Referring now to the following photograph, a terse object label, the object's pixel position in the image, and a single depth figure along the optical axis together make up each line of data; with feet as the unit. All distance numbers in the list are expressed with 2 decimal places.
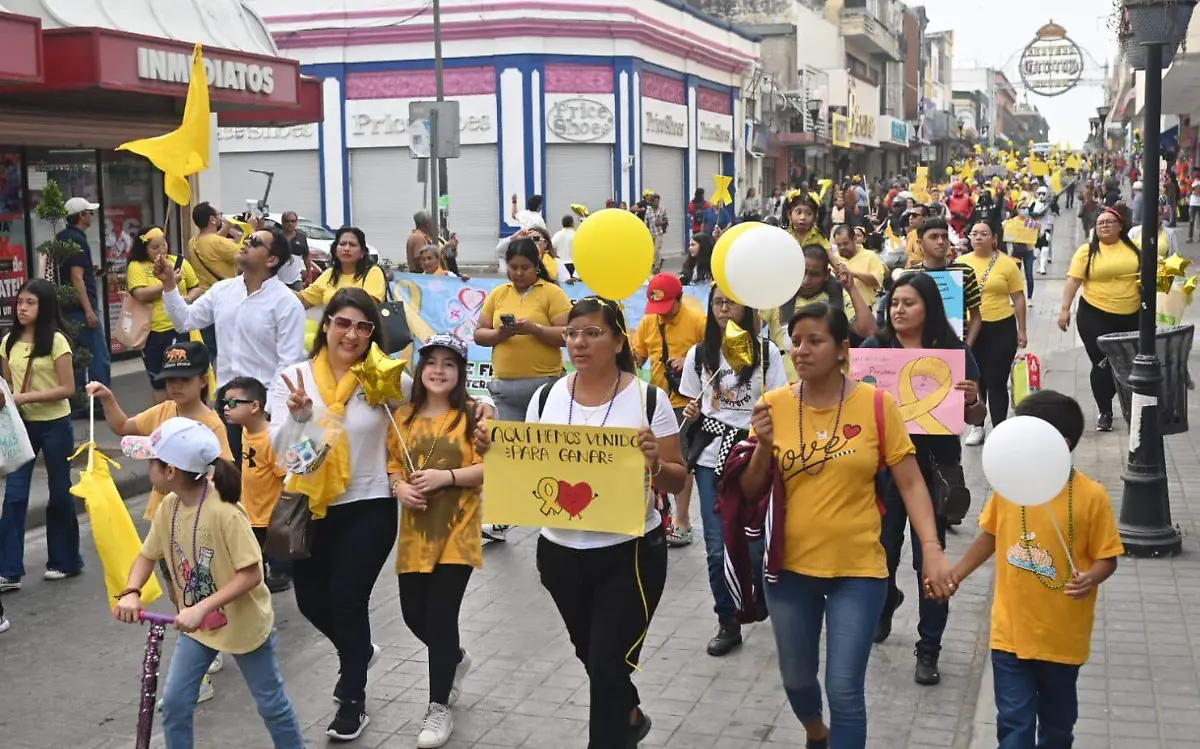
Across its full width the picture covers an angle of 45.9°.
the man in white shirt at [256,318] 25.64
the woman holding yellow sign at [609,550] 15.58
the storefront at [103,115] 44.01
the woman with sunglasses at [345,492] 17.70
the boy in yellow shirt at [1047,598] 14.34
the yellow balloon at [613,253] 16.75
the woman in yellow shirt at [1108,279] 35.12
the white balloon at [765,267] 15.88
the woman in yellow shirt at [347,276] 30.58
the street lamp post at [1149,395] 26.08
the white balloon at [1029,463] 13.39
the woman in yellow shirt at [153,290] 34.81
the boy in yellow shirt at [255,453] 21.08
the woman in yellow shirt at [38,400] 25.13
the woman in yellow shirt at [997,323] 33.50
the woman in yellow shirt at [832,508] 14.62
